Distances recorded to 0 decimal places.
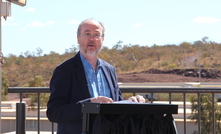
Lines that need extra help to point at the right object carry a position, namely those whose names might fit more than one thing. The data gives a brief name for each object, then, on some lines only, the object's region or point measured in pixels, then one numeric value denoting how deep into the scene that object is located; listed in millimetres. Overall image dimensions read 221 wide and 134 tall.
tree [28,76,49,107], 38988
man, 3578
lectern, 3051
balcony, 5752
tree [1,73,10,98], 41392
